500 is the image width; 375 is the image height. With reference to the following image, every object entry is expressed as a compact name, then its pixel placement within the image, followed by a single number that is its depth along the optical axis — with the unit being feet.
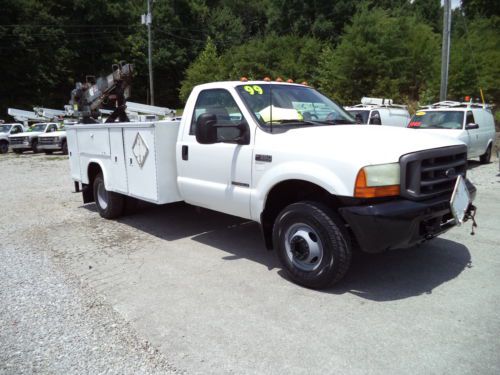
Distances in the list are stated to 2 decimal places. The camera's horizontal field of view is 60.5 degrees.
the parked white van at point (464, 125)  37.86
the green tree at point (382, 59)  80.23
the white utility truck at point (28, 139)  73.97
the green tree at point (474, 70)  68.08
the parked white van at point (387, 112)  48.80
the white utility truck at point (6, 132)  78.38
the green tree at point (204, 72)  131.44
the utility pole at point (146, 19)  94.89
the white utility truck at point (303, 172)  11.81
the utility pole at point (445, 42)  51.96
